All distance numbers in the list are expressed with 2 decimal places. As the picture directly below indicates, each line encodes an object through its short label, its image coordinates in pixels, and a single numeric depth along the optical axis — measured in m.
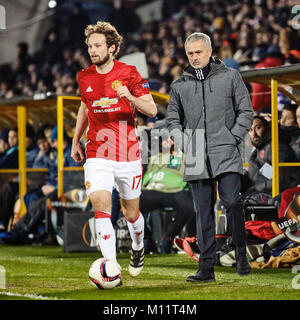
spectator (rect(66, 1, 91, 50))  46.53
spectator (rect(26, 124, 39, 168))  24.87
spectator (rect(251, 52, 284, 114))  20.50
